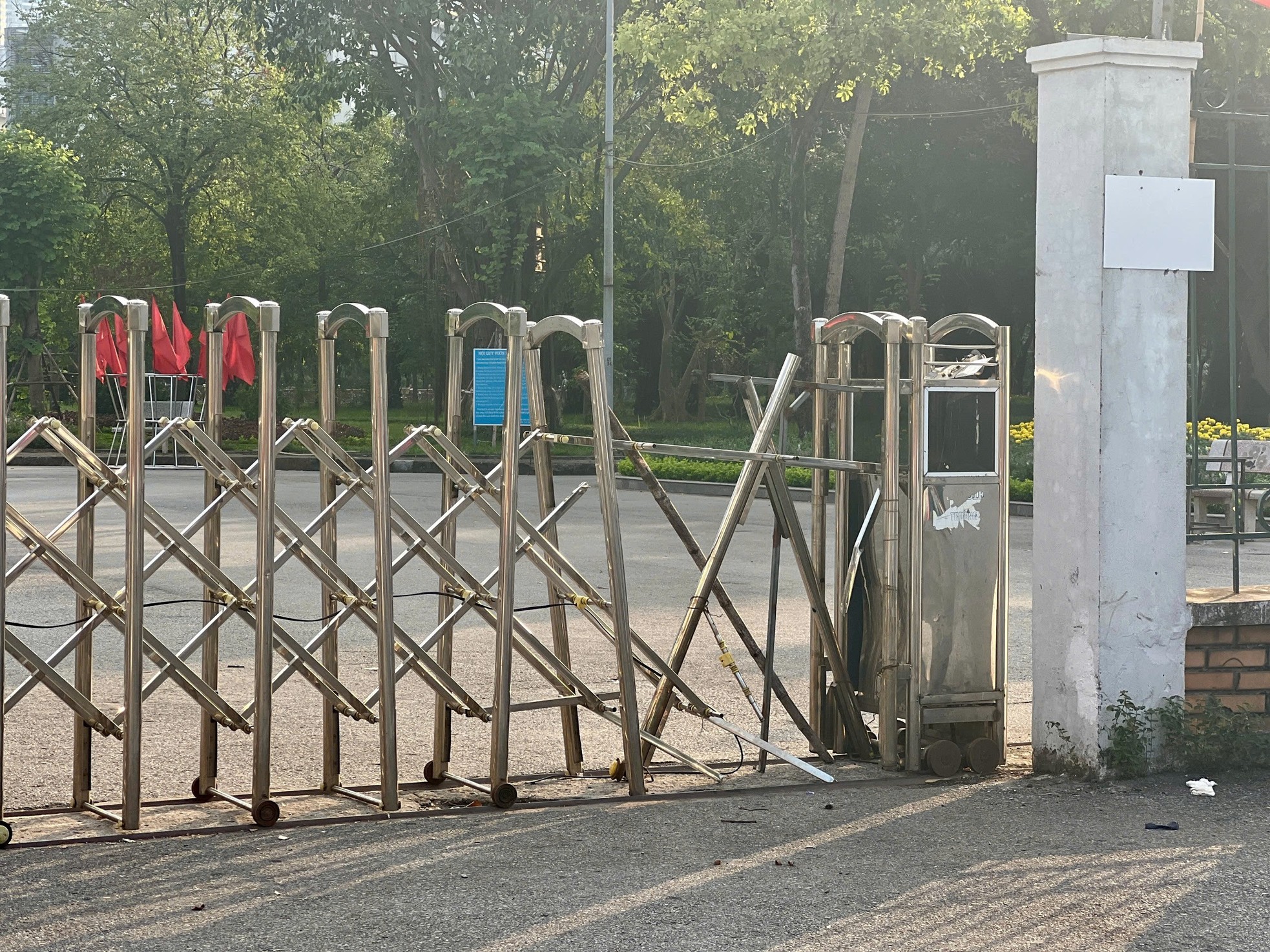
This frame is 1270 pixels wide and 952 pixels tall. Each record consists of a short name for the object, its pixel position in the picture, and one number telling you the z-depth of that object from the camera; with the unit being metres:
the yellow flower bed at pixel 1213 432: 19.64
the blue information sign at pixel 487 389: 8.80
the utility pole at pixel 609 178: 28.95
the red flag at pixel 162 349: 22.38
